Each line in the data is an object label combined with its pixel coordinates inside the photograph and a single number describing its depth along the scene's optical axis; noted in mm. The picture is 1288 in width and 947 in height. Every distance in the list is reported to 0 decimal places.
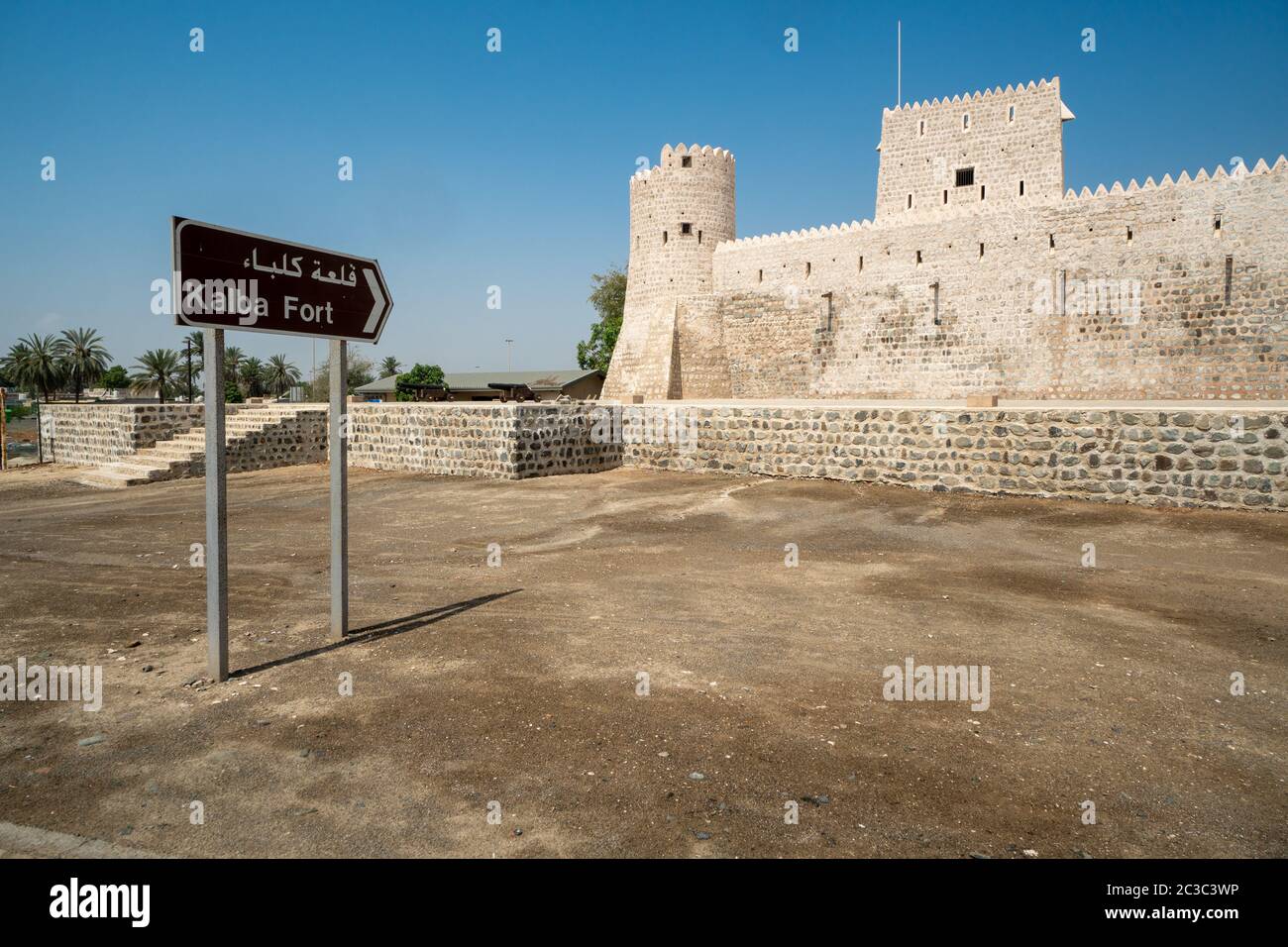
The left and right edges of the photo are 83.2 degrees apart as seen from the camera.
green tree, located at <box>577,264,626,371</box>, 48938
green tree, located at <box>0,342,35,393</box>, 57656
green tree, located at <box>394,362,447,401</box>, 60634
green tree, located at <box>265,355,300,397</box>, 77750
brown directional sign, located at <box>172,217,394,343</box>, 3980
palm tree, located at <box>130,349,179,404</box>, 64375
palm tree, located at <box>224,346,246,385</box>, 66194
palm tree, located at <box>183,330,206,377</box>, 56969
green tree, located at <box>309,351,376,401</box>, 75375
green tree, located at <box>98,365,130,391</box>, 79938
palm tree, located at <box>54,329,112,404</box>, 59688
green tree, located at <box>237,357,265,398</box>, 72500
